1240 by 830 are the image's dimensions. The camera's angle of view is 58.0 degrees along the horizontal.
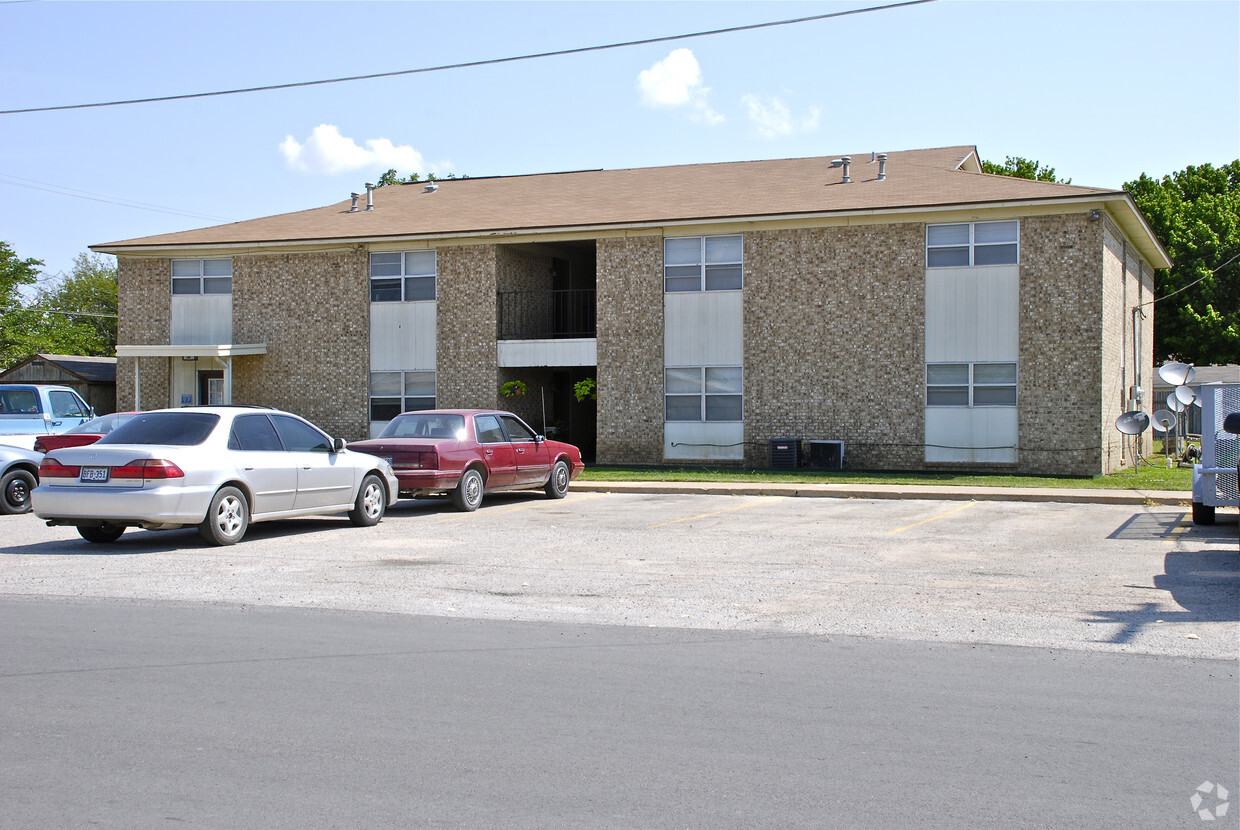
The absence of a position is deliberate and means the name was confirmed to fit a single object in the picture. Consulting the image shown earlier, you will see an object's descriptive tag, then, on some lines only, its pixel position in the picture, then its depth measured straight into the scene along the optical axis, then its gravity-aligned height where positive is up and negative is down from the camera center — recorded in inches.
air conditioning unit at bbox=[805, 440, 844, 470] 975.0 -40.1
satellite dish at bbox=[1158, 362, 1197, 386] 862.5 +29.6
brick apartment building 937.5 +92.1
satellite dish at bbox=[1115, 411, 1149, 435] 884.6 -9.9
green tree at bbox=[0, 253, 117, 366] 1849.2 +179.6
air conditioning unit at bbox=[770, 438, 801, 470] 981.8 -37.9
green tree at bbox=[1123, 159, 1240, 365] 1697.8 +203.6
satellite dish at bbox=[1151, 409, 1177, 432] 950.7 -8.1
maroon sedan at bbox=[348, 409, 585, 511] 617.6 -26.4
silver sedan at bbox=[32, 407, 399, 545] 456.4 -28.5
